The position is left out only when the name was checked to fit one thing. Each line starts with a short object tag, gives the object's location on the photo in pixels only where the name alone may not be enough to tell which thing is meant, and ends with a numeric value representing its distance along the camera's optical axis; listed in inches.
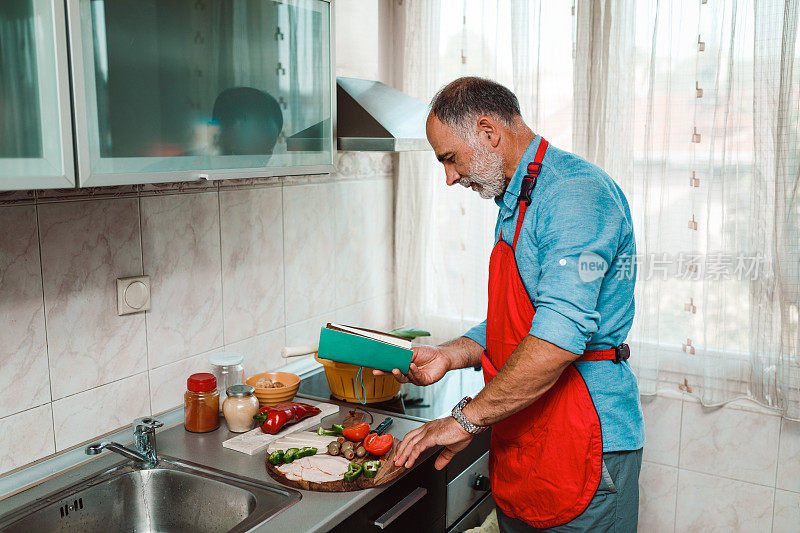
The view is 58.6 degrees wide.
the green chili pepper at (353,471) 59.9
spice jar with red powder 69.4
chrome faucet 63.9
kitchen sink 58.4
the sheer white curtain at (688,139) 83.1
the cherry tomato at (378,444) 64.9
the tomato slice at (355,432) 67.8
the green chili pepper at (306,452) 63.8
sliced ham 60.5
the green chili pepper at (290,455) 63.0
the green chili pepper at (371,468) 61.1
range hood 74.2
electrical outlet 67.6
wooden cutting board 59.2
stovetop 80.0
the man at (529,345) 55.9
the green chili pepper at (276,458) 62.6
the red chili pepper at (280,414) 70.5
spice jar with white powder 70.2
